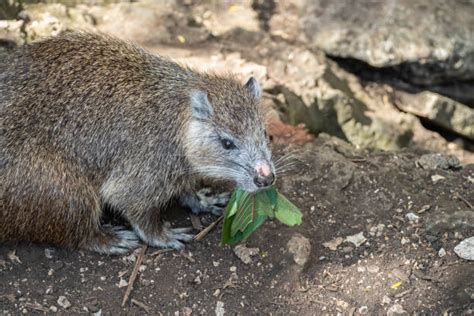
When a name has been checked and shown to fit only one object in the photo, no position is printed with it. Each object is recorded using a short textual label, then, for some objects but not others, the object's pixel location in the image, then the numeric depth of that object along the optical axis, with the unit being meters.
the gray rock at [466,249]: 4.49
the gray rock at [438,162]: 5.58
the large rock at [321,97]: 6.60
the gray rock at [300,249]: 4.61
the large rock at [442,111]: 7.16
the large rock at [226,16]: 7.32
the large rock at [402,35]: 7.12
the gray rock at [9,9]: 6.36
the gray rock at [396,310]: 4.28
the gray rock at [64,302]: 4.34
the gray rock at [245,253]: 4.67
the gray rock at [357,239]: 4.79
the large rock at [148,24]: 6.83
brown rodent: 4.43
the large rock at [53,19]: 6.41
